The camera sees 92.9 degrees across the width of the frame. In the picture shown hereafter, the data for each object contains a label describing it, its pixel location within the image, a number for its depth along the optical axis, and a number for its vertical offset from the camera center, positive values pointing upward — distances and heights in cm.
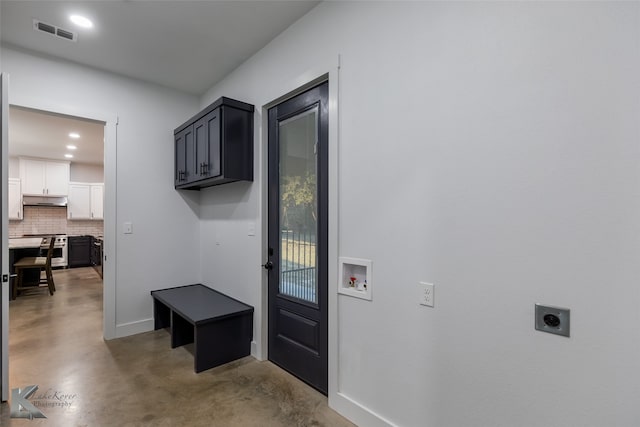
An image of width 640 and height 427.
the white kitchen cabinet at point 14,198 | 722 +37
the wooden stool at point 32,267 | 514 -95
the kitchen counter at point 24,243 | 515 -53
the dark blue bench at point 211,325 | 265 -104
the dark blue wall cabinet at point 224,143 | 283 +69
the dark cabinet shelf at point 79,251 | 789 -98
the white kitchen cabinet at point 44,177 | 738 +91
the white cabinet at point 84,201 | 796 +33
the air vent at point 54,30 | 251 +156
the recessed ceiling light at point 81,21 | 244 +158
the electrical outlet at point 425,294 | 161 -43
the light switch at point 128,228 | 346 -16
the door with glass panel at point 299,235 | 231 -18
